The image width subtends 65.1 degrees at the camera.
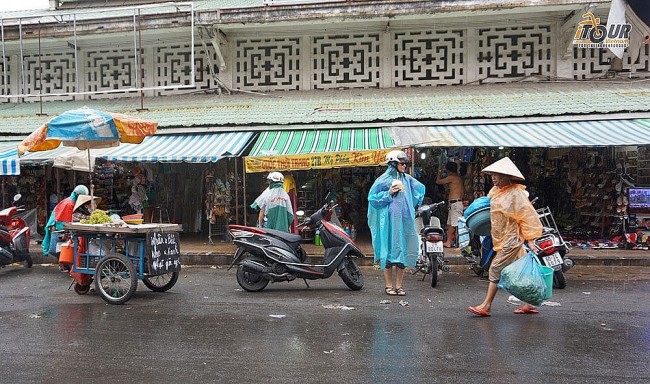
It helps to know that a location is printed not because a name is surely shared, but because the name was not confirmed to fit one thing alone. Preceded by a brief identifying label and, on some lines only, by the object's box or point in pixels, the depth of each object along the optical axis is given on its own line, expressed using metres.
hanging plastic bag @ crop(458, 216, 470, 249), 7.74
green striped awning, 8.88
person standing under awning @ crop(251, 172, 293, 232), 8.44
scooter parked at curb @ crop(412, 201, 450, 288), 7.18
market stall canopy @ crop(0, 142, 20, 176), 9.69
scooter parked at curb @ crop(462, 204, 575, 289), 6.70
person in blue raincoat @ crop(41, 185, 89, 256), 7.49
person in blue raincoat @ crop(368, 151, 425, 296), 6.56
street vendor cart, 6.23
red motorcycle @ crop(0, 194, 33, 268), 8.44
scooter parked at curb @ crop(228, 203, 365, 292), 6.73
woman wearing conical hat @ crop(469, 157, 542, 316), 5.32
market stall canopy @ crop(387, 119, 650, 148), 8.68
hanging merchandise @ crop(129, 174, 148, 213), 12.24
